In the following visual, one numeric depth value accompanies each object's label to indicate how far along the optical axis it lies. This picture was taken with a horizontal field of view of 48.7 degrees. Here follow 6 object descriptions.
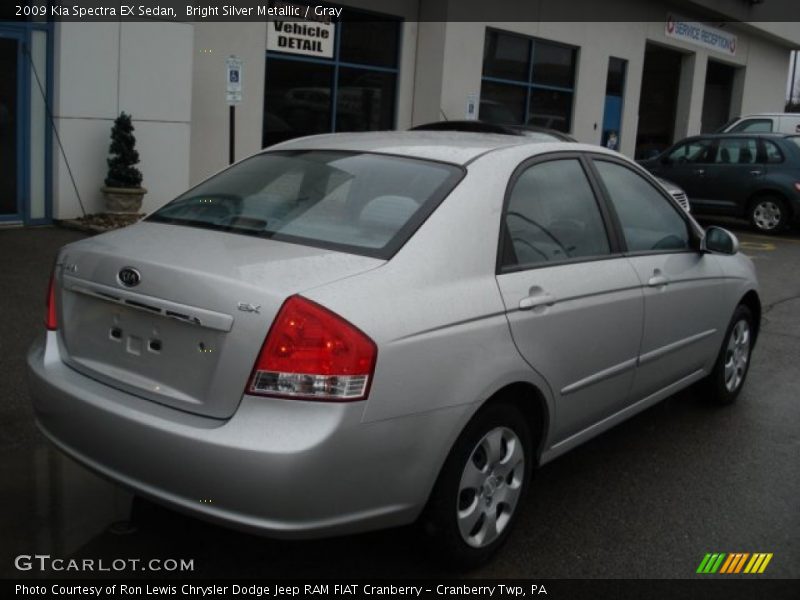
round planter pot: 10.13
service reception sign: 22.09
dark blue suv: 15.04
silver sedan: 2.80
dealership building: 9.99
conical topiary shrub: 10.10
